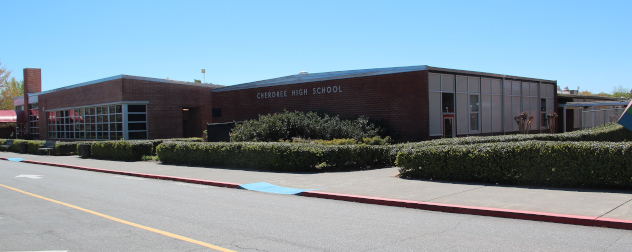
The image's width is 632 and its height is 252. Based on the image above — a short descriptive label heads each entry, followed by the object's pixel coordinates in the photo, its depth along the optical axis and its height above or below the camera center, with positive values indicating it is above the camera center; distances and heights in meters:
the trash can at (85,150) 24.73 -1.24
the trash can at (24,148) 31.56 -1.38
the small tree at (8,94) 67.75 +5.85
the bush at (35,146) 29.61 -1.19
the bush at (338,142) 17.55 -0.68
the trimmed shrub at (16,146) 32.81 -1.30
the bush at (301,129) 19.56 -0.15
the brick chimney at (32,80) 45.44 +5.20
